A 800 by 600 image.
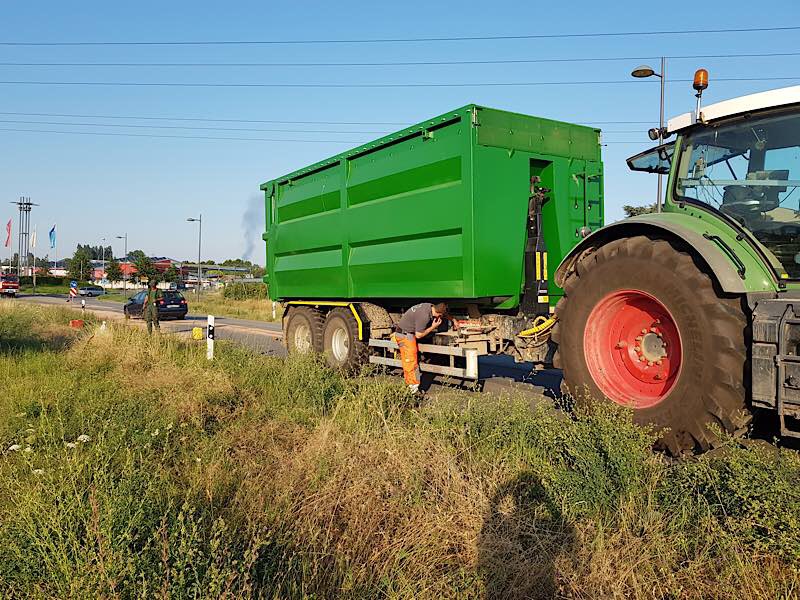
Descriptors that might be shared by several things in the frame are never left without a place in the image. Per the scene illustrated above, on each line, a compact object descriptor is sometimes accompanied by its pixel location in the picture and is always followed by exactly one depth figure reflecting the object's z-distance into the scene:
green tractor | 4.09
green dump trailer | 6.92
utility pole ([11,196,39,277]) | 79.88
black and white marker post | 9.37
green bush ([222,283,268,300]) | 41.69
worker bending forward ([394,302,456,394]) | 7.69
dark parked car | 24.77
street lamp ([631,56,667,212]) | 13.08
